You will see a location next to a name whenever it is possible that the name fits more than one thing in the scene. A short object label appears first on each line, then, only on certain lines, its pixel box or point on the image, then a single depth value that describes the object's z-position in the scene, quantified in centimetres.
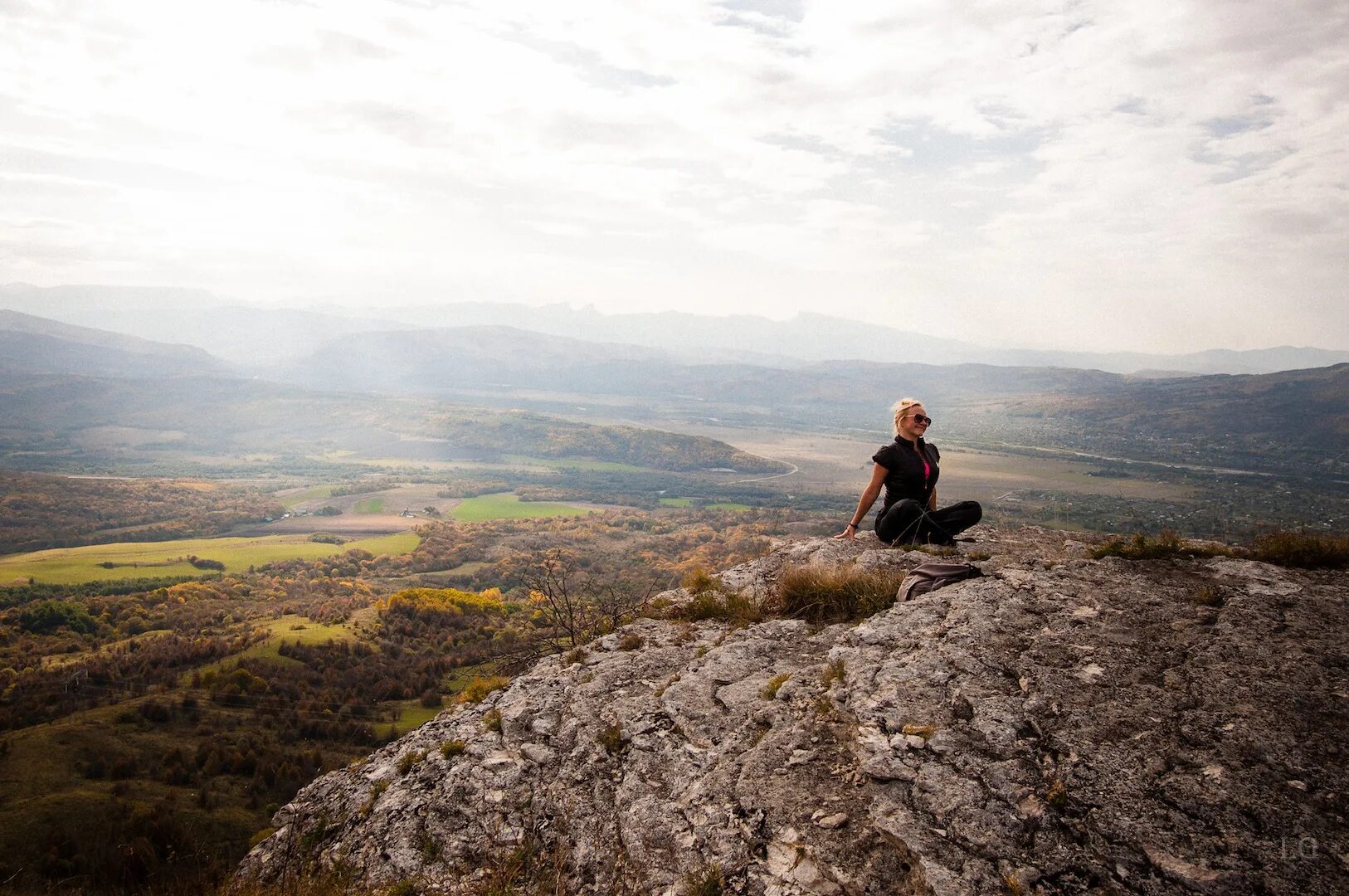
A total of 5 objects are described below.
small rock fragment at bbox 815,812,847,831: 420
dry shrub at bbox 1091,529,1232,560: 682
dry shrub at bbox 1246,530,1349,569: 621
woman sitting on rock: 866
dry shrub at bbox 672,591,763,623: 821
